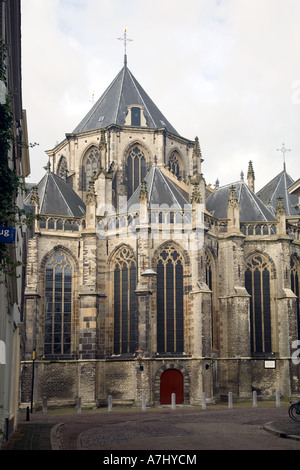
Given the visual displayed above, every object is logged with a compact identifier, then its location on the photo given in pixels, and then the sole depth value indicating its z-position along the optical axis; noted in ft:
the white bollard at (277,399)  110.00
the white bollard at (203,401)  109.09
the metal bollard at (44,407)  110.12
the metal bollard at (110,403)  107.61
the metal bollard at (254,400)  112.37
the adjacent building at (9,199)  35.29
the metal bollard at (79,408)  107.39
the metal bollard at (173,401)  110.73
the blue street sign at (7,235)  34.18
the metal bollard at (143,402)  108.06
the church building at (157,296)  120.88
